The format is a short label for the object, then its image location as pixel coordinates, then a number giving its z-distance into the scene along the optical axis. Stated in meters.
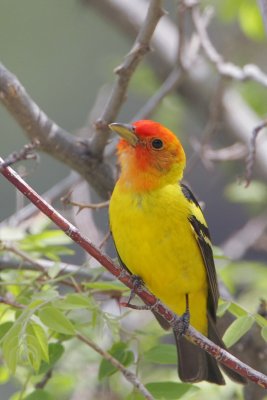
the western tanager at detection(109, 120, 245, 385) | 7.92
